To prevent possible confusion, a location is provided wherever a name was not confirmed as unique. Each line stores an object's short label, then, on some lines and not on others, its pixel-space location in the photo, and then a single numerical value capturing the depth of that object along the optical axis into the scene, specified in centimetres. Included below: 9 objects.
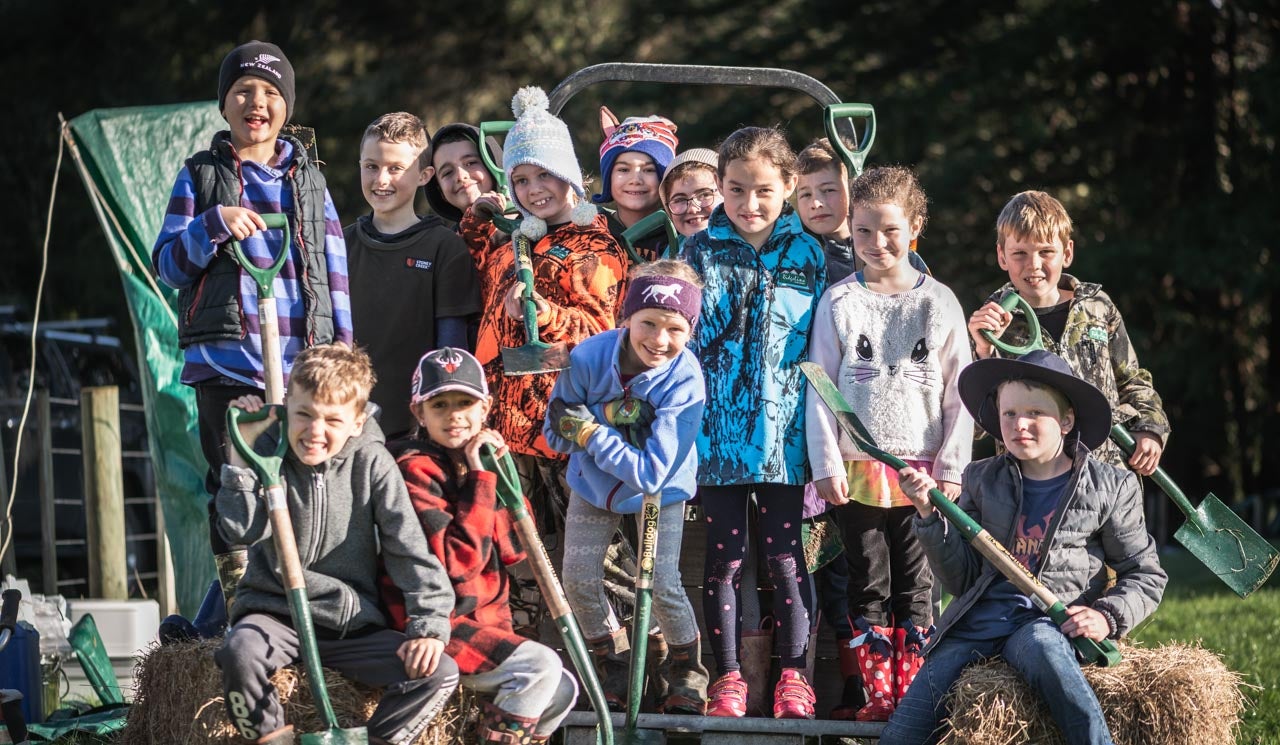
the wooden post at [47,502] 1609
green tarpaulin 1402
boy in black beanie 957
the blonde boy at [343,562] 809
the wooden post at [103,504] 1612
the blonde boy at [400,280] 1064
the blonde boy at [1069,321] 990
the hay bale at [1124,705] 823
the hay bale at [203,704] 820
